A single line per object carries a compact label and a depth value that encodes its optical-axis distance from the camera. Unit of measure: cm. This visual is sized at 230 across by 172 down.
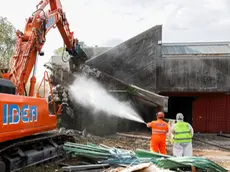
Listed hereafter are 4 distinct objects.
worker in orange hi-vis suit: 791
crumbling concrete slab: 1546
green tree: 2035
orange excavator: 575
